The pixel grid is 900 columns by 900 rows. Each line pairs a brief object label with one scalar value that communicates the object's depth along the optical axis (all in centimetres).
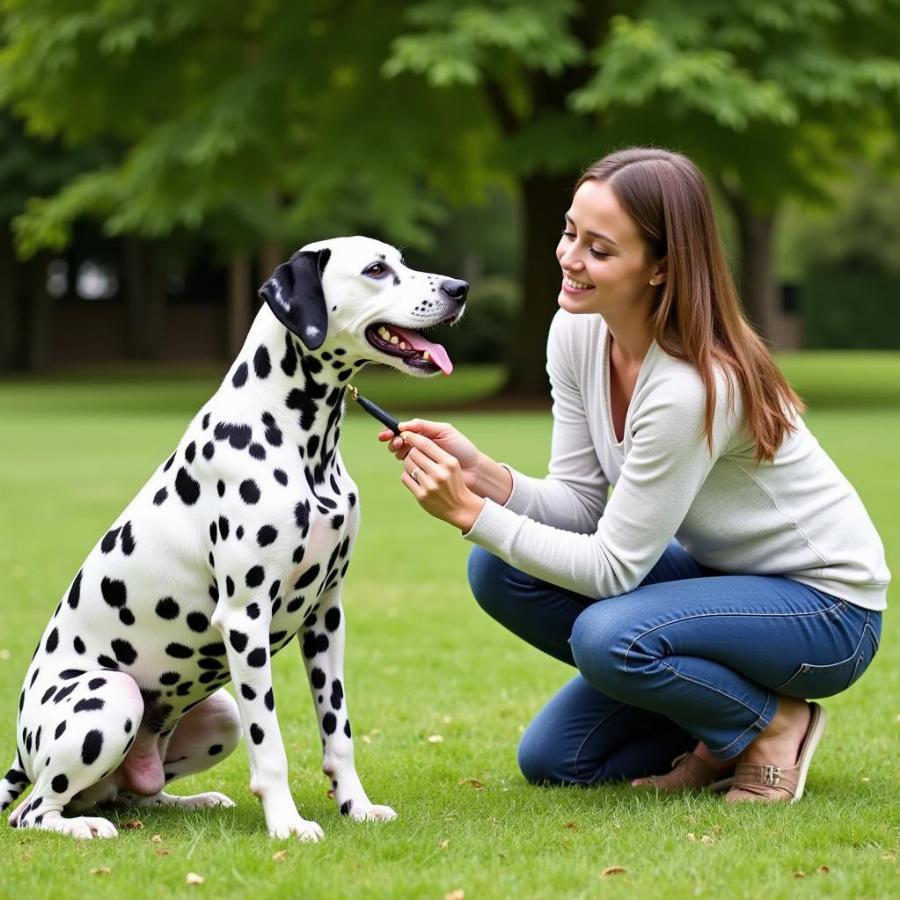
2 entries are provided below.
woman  438
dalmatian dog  411
